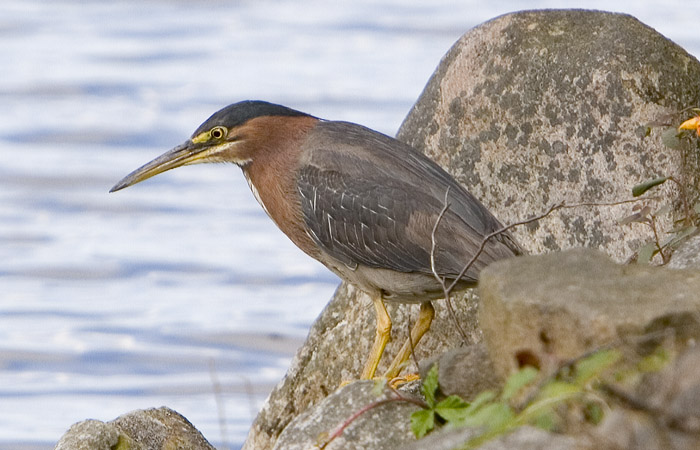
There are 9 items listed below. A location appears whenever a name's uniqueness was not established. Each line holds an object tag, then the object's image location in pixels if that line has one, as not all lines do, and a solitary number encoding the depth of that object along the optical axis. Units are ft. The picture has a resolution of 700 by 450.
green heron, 37.83
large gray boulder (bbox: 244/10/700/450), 42.96
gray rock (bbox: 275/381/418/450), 28.94
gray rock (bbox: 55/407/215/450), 36.47
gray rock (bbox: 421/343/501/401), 27.66
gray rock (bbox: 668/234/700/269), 30.91
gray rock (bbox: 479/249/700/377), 23.98
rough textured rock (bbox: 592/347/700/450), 20.02
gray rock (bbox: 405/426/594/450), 20.98
